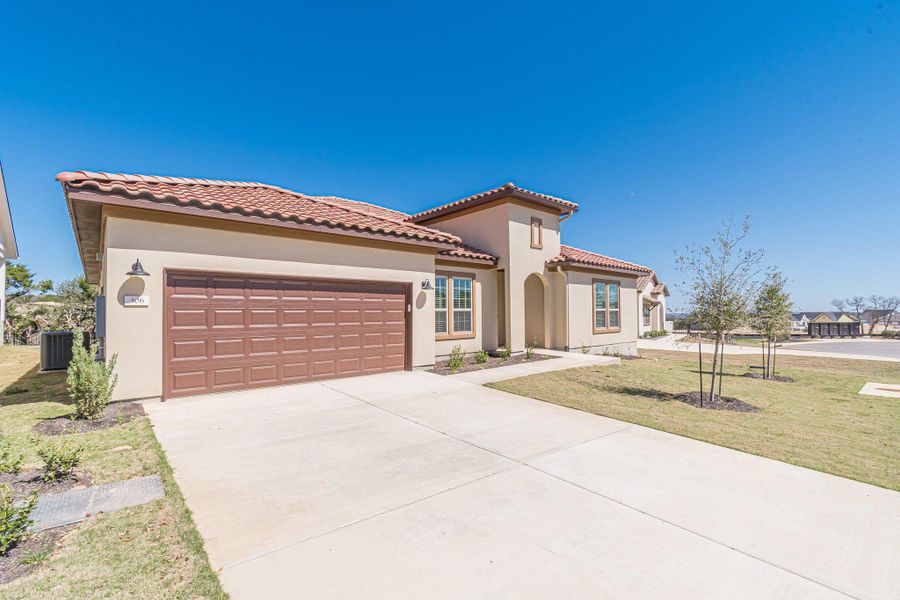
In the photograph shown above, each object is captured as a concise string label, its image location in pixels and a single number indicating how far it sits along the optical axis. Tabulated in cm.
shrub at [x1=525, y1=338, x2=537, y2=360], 1330
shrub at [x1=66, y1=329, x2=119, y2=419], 583
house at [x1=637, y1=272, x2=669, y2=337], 3500
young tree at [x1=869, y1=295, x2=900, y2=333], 6261
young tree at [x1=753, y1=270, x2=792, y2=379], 1048
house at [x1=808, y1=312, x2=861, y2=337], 4741
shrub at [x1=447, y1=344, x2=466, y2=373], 1092
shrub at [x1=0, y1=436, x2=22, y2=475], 348
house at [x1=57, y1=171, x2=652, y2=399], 698
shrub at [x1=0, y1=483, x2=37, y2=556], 266
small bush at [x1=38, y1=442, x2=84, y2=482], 381
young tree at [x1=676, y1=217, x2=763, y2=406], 784
